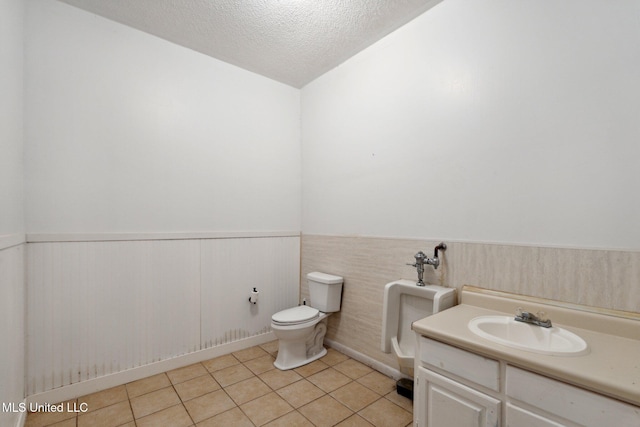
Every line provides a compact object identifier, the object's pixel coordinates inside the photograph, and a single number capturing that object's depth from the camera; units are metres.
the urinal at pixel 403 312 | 1.82
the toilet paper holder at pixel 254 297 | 2.62
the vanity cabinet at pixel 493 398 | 0.85
